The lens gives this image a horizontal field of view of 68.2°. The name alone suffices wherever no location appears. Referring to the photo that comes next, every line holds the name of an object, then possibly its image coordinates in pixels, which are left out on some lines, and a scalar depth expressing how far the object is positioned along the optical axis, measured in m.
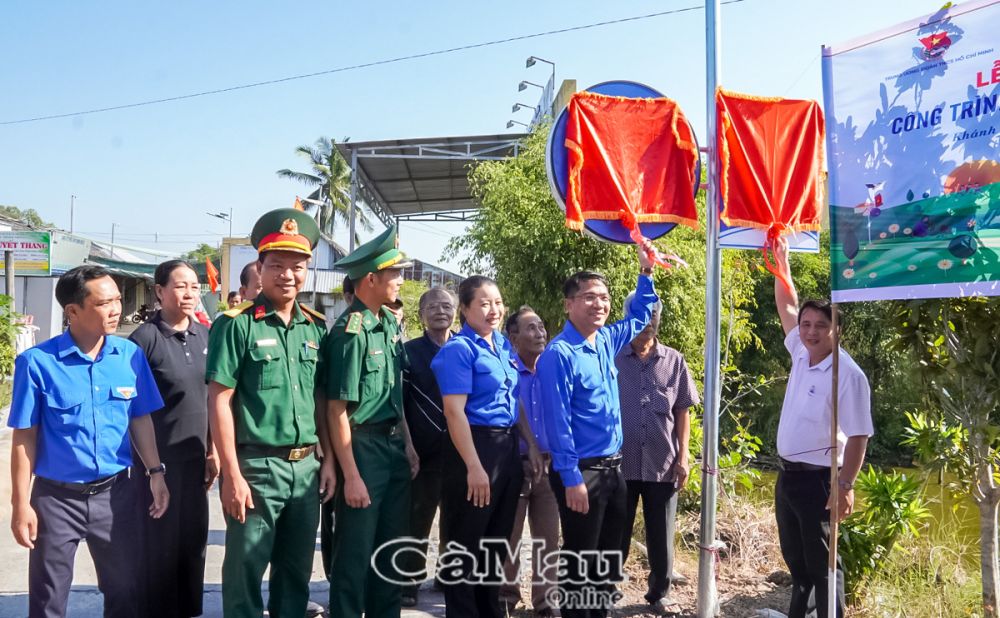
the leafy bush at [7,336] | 11.41
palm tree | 36.88
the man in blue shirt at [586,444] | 3.38
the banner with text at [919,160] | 2.63
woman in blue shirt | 3.30
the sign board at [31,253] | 20.11
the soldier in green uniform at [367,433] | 3.16
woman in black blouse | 3.35
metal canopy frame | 16.34
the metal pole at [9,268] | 13.36
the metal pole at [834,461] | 2.99
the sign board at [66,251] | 23.27
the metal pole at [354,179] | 16.06
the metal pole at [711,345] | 3.64
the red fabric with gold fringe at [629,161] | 3.76
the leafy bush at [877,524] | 3.92
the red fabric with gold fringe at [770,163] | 3.71
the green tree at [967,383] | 2.99
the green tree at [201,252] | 58.50
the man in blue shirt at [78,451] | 2.79
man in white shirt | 3.23
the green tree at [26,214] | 53.30
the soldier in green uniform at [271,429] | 2.90
